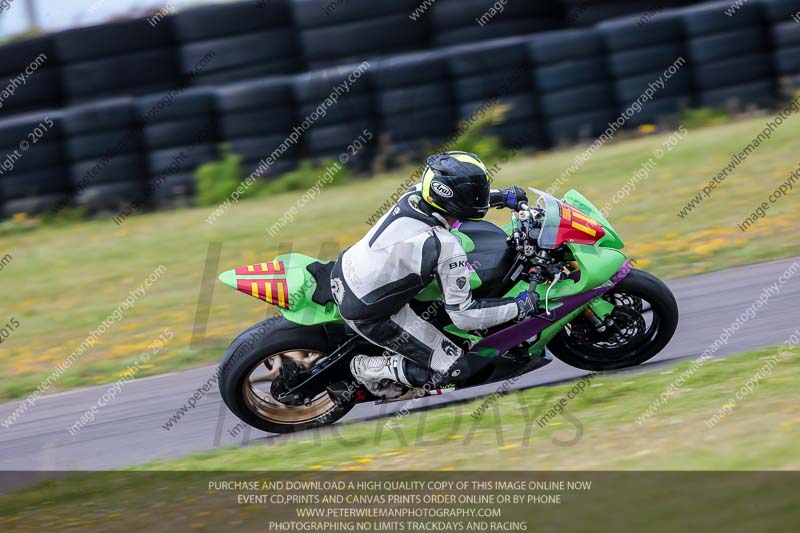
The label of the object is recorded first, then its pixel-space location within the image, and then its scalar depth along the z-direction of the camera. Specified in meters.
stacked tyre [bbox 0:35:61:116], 14.42
